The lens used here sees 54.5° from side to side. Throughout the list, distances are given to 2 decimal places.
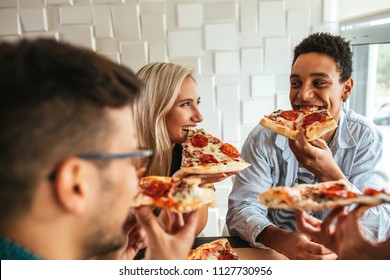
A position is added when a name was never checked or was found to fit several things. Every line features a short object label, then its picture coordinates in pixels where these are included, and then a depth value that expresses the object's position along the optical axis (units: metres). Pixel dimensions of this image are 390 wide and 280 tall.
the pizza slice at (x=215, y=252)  1.43
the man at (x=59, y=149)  0.76
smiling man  1.55
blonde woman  1.72
